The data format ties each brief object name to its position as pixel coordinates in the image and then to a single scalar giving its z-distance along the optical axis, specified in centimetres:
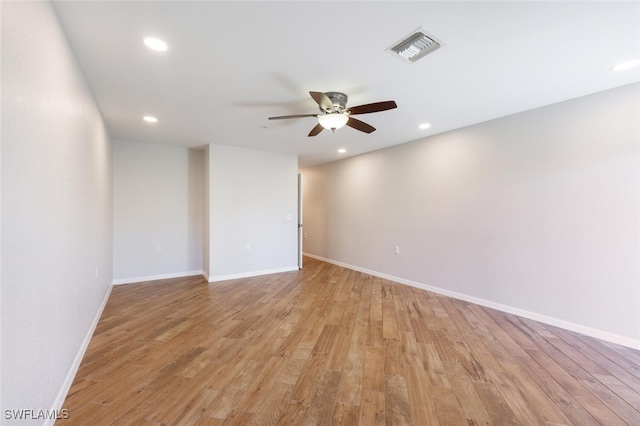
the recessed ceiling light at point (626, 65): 223
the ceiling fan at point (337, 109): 241
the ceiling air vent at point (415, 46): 185
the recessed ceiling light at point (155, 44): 189
